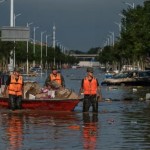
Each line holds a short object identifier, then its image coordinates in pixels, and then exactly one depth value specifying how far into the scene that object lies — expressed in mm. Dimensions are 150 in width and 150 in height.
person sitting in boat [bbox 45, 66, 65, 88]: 29188
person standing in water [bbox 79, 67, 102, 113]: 27328
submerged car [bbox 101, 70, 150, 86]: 67412
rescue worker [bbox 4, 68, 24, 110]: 28594
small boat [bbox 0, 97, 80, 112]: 28739
